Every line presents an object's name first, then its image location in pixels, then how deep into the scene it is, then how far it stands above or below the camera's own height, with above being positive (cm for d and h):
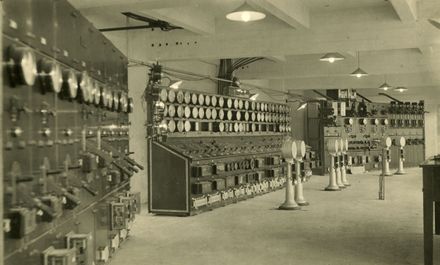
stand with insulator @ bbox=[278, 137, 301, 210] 929 -51
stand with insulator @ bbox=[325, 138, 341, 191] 1189 -46
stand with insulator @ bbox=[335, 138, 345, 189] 1214 -57
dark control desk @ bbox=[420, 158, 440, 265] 495 -52
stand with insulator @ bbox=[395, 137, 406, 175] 1639 -60
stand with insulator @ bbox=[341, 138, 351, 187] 1238 -46
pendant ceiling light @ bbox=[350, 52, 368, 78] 1080 +139
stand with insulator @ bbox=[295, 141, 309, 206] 969 -51
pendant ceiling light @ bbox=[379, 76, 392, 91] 1496 +154
